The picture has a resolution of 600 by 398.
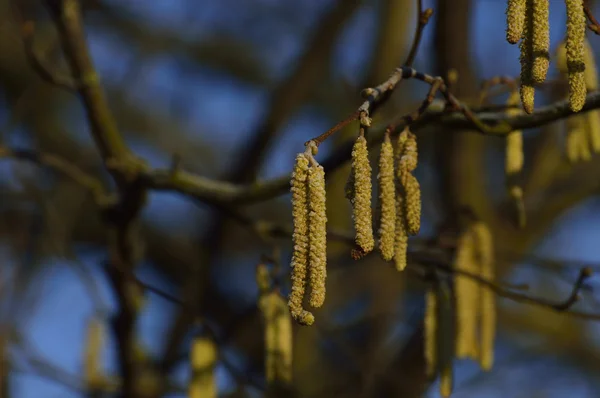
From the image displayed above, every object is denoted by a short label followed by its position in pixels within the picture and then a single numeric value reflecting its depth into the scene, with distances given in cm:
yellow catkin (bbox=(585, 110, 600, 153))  414
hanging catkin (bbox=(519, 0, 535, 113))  275
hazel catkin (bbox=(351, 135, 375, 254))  272
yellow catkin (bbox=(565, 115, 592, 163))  419
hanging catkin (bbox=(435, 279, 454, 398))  419
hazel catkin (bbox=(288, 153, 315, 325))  273
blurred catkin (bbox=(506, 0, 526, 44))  273
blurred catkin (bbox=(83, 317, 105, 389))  593
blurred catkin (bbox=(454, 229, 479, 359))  434
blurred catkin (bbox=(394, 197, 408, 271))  317
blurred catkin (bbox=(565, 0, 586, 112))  279
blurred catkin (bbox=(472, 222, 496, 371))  446
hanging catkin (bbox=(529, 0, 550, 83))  275
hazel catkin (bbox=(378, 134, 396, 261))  292
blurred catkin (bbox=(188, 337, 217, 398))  467
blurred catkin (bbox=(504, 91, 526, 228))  400
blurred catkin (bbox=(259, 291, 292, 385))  430
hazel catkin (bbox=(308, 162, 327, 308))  270
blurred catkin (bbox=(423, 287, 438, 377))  421
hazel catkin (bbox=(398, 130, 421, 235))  315
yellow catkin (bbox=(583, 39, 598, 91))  407
